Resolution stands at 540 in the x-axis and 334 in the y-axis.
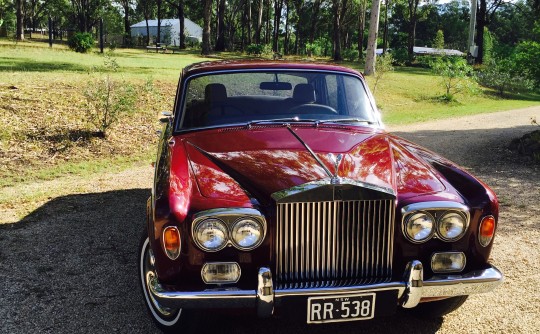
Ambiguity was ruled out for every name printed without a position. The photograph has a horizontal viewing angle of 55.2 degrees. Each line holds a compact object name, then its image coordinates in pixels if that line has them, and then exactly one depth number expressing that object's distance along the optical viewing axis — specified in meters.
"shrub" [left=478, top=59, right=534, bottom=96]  26.13
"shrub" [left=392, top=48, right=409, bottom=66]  40.78
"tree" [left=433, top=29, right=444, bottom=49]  32.75
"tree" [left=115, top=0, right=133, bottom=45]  58.38
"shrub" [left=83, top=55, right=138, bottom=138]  9.77
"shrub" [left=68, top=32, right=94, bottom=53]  23.92
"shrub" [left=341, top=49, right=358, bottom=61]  41.16
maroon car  2.87
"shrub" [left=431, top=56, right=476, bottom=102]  21.36
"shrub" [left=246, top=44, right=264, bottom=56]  37.42
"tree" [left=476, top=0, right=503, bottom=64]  41.16
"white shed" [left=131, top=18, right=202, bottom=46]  57.17
